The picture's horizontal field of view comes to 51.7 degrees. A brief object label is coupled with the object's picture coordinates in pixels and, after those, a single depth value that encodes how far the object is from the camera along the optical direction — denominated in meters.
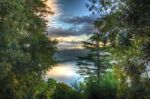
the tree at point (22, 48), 9.92
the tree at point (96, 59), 30.65
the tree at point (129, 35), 6.04
